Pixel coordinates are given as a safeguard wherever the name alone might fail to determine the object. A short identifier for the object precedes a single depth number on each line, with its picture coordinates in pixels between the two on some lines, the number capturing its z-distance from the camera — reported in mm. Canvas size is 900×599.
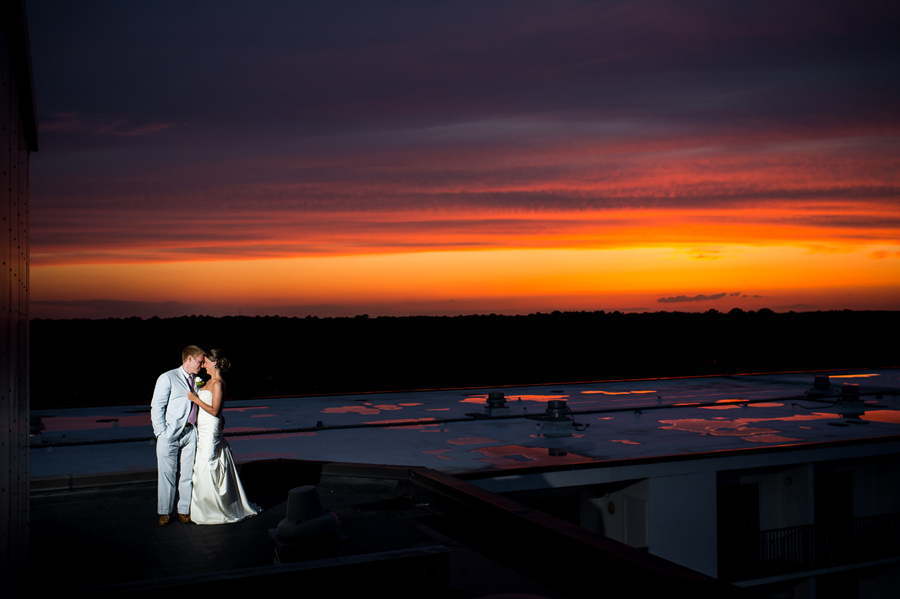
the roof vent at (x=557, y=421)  17828
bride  8188
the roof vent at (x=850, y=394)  21656
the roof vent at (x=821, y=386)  25706
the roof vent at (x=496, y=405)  21266
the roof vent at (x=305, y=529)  6555
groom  8164
